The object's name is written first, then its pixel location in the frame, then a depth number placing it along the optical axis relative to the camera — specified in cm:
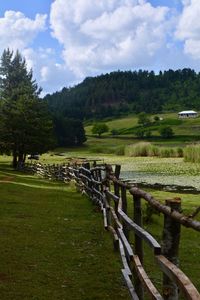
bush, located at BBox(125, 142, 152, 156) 7131
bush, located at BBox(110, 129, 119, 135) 16165
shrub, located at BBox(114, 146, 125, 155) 8282
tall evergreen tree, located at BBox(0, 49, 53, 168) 5278
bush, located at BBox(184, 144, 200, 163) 5403
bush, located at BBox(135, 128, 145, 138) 14238
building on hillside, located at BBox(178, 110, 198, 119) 18438
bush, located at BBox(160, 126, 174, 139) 13512
